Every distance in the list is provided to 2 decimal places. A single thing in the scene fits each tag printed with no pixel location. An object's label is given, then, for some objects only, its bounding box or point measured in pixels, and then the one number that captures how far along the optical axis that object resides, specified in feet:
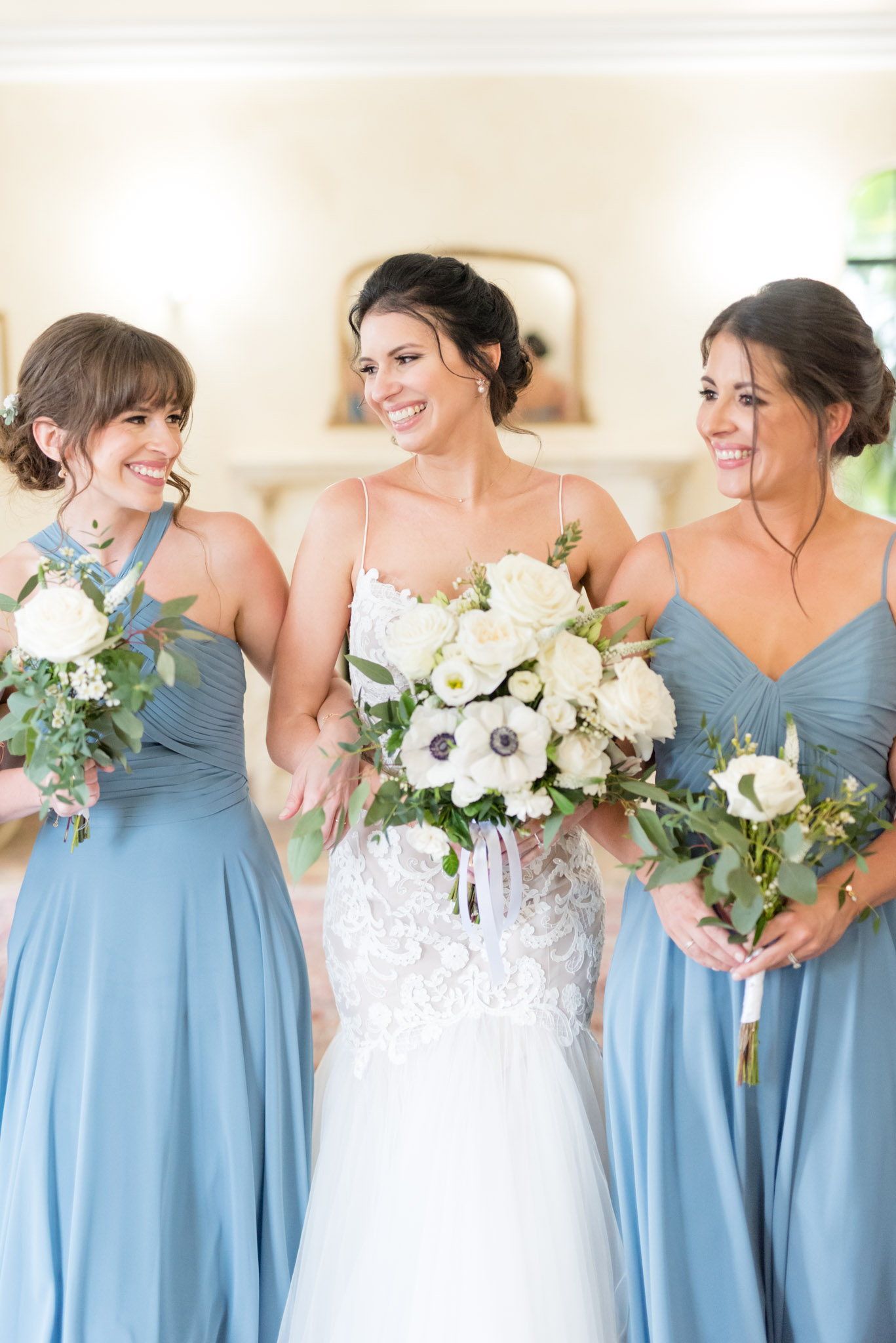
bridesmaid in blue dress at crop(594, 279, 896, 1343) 6.04
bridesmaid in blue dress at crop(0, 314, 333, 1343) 6.77
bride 6.62
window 25.75
